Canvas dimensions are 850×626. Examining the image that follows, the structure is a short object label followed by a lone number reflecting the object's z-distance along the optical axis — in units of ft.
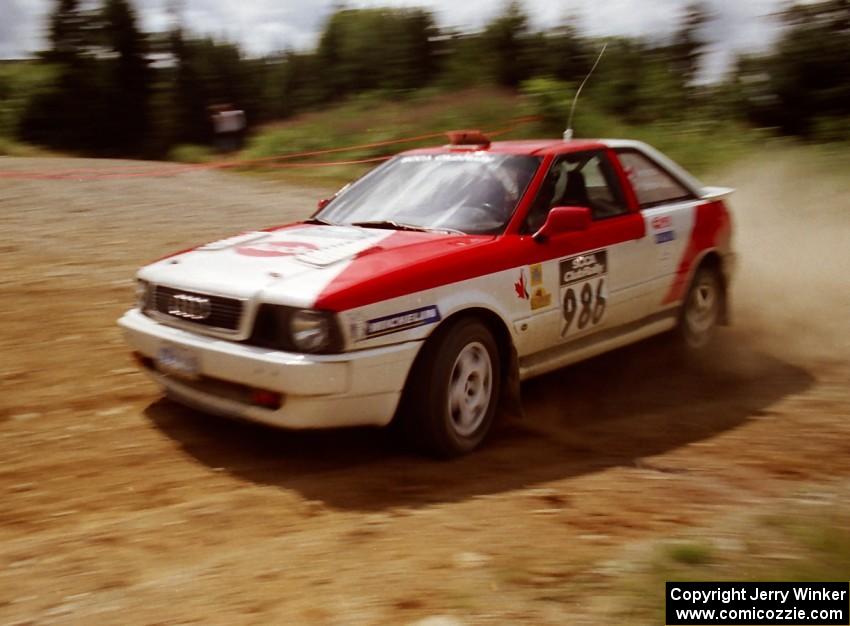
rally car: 14.15
